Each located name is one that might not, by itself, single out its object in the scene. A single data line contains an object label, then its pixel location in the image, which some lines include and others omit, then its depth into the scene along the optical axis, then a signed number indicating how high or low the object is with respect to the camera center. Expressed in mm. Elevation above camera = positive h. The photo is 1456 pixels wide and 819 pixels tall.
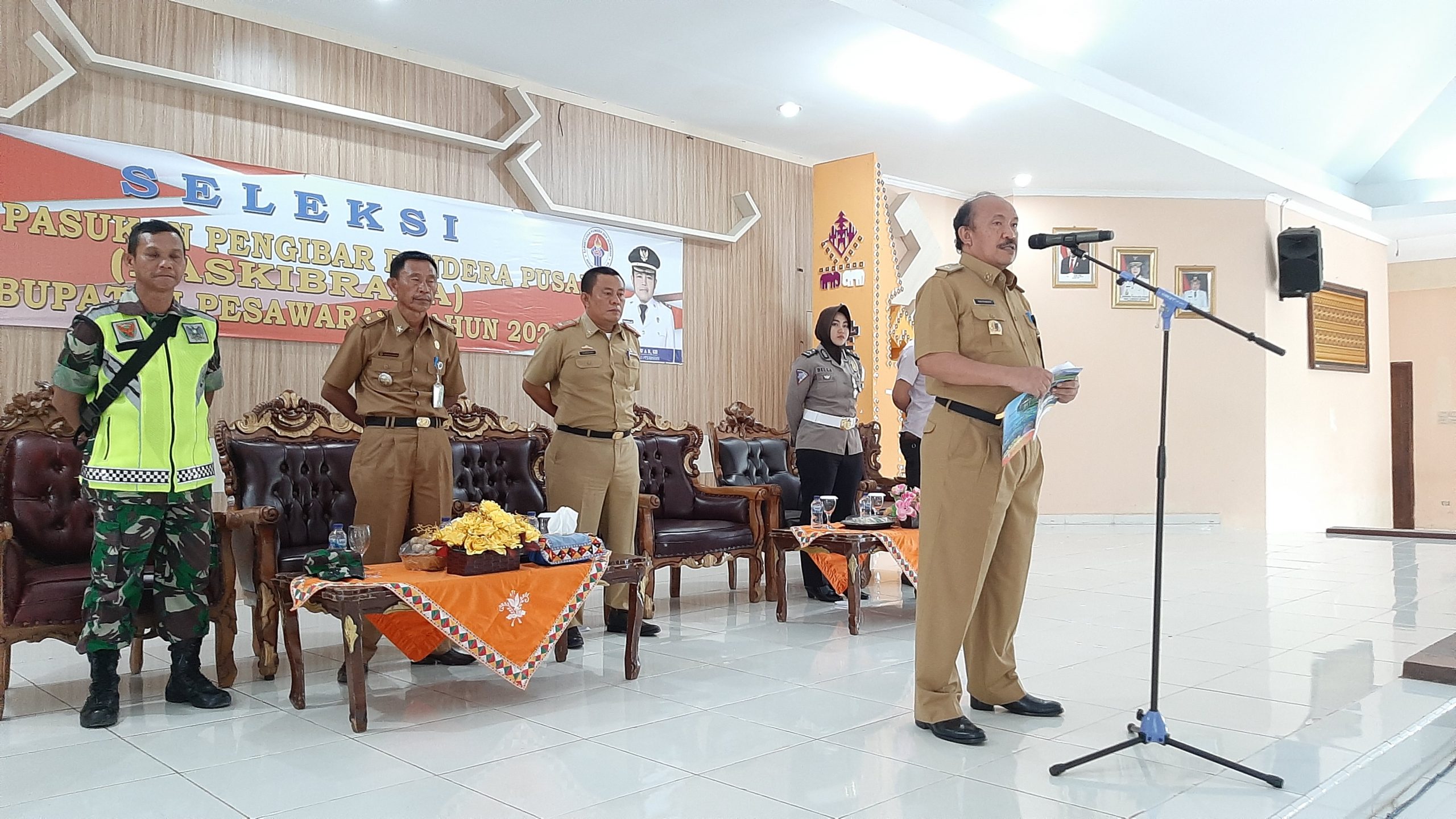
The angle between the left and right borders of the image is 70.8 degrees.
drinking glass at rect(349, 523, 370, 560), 3404 -386
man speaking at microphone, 2973 -109
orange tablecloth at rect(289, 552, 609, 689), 3285 -612
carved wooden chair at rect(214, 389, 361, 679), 4355 -210
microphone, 2713 +491
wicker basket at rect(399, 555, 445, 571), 3527 -485
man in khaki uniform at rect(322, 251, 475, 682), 4023 +46
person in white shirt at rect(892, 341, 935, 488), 5502 +87
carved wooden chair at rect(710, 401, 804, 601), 6137 -217
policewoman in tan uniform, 5562 +1
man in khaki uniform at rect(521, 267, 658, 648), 4418 +35
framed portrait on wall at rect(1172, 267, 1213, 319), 9711 +1303
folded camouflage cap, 3312 -460
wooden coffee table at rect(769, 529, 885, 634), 4684 -587
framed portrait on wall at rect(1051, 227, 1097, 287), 9589 +1392
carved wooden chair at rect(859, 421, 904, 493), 6410 -194
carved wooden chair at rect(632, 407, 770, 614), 5082 -492
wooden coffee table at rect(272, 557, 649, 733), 3158 -637
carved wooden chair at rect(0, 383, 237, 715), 3424 -431
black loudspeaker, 9445 +1469
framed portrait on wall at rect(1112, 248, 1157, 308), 9633 +1447
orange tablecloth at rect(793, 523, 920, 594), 4777 -582
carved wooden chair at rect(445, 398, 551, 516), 5156 -194
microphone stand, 2578 -754
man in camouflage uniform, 3307 -125
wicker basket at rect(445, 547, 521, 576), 3402 -469
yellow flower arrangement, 3410 -368
